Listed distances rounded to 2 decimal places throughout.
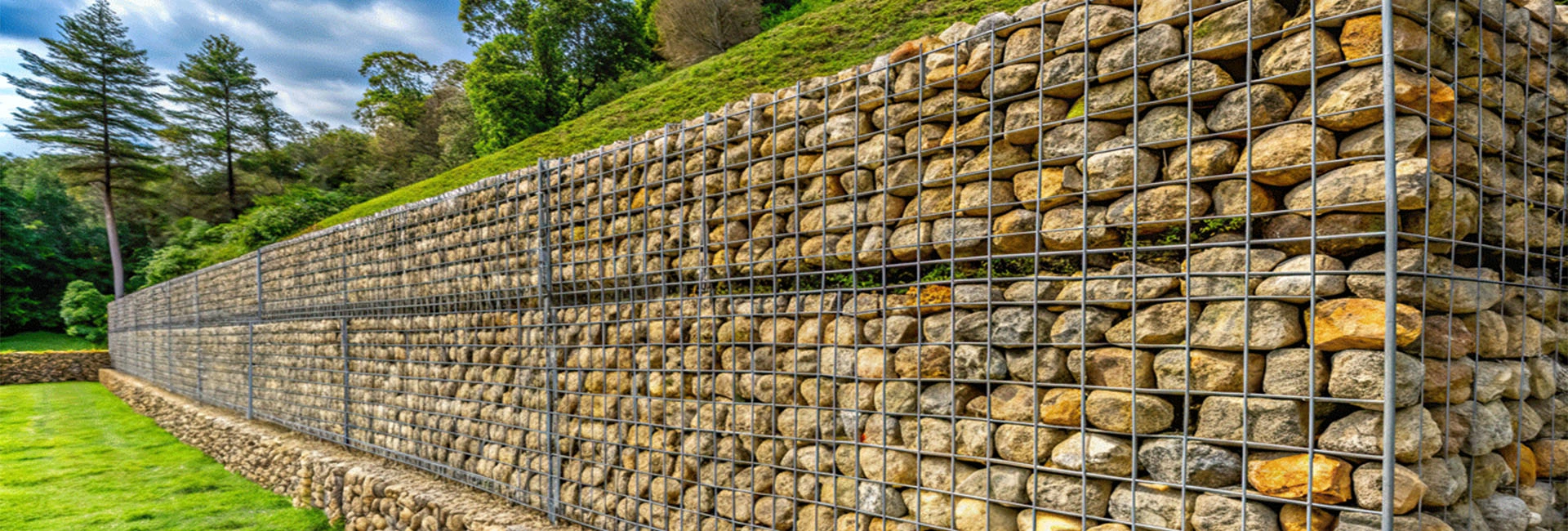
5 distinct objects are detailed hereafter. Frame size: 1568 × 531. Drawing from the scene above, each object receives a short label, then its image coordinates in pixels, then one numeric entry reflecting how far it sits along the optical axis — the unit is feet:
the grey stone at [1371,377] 6.13
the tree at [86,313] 97.60
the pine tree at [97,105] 91.76
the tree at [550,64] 95.30
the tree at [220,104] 117.29
